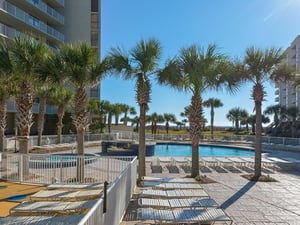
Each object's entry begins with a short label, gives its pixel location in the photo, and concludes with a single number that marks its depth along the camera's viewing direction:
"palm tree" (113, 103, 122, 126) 32.16
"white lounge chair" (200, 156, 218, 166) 12.34
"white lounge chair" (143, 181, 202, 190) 6.49
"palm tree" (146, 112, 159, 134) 46.42
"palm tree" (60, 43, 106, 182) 8.32
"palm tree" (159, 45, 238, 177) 8.79
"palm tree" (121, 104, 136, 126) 38.76
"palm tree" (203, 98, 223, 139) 40.00
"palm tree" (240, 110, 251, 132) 53.55
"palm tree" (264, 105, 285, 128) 44.47
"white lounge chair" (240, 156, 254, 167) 12.52
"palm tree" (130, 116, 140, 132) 52.47
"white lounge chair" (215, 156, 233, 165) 12.23
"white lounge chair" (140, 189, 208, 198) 5.77
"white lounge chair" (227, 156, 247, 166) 12.41
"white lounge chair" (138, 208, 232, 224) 4.44
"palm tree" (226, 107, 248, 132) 54.50
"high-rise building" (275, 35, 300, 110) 59.00
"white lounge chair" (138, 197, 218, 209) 5.09
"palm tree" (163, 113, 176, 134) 49.62
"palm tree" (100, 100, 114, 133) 31.25
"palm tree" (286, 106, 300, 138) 43.06
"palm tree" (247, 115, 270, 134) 47.97
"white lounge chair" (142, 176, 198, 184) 7.17
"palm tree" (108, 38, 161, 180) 8.47
